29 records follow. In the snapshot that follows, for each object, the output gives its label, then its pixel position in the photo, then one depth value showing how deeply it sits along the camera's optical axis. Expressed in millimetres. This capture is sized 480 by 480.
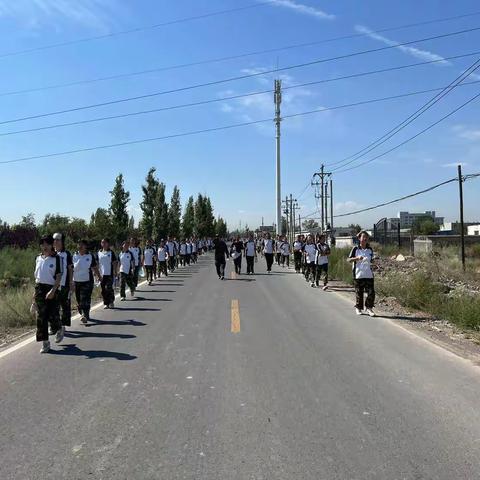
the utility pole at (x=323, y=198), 62184
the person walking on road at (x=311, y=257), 20578
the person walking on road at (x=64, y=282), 9703
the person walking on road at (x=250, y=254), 27266
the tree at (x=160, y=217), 54625
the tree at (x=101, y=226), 41794
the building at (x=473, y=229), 112100
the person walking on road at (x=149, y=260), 22591
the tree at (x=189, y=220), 83862
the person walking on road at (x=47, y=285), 8883
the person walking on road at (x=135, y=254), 17750
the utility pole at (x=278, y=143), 49844
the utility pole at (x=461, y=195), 28625
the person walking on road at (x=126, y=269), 16627
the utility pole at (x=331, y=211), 63722
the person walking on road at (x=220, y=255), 24141
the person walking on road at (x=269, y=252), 28312
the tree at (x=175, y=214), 65450
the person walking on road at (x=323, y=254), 18844
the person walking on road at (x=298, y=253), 27028
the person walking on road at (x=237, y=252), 26861
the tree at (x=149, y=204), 54125
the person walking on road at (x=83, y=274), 11852
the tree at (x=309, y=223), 125806
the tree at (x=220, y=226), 143275
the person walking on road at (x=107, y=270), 14289
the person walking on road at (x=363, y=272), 12656
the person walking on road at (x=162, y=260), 26891
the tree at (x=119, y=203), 46125
